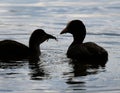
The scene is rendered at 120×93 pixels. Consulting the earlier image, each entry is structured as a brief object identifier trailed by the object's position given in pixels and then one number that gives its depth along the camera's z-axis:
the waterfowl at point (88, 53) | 20.88
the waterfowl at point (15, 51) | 21.67
